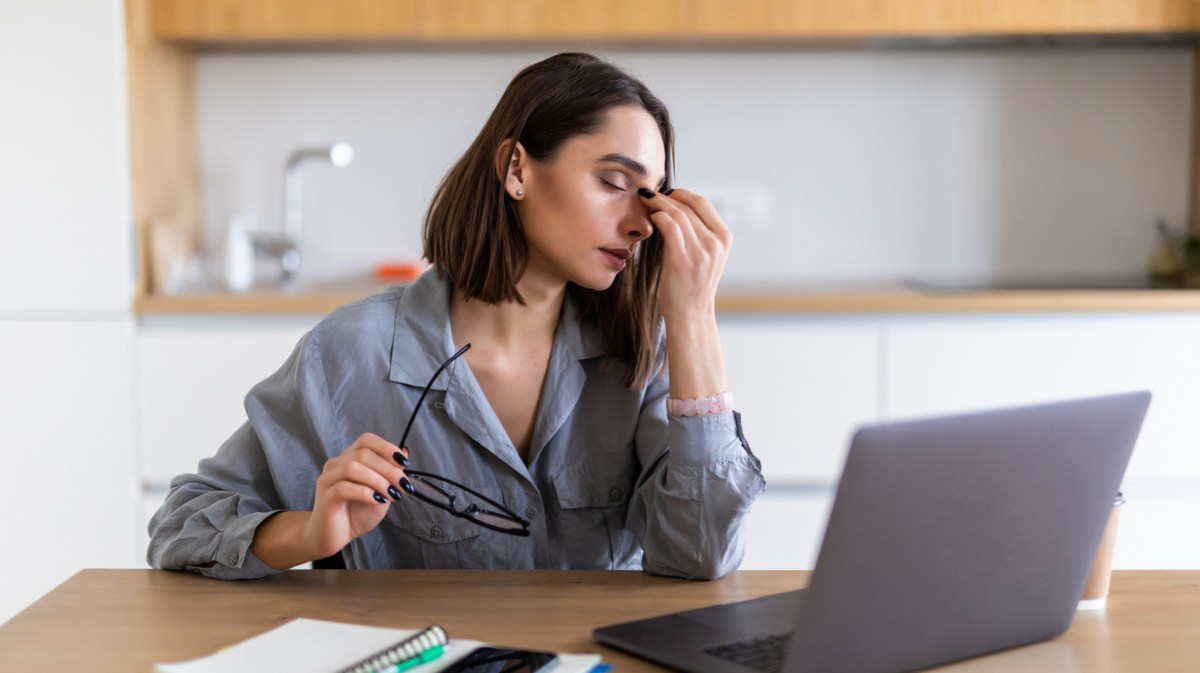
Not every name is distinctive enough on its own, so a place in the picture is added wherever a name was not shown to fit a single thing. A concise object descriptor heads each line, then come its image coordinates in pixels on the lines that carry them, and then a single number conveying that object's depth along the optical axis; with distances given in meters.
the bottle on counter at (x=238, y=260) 3.13
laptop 0.90
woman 1.40
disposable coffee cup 1.14
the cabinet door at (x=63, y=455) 2.88
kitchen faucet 3.21
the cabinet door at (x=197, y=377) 2.85
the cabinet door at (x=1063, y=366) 2.79
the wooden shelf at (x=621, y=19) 2.98
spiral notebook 0.93
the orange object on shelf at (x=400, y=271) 3.32
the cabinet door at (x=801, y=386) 2.82
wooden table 1.03
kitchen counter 2.77
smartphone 0.95
